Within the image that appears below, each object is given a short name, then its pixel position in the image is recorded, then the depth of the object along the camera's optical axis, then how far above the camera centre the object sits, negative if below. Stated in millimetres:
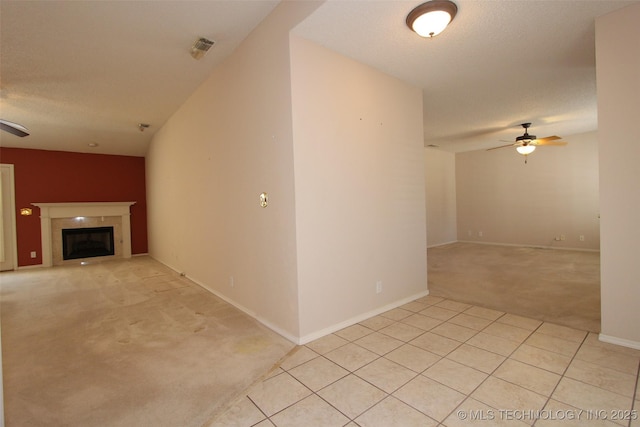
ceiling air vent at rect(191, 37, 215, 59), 2918 +1709
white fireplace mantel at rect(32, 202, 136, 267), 6570 +130
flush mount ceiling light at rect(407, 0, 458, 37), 2146 +1433
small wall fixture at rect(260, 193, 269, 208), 2807 +126
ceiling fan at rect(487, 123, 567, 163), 5657 +1209
